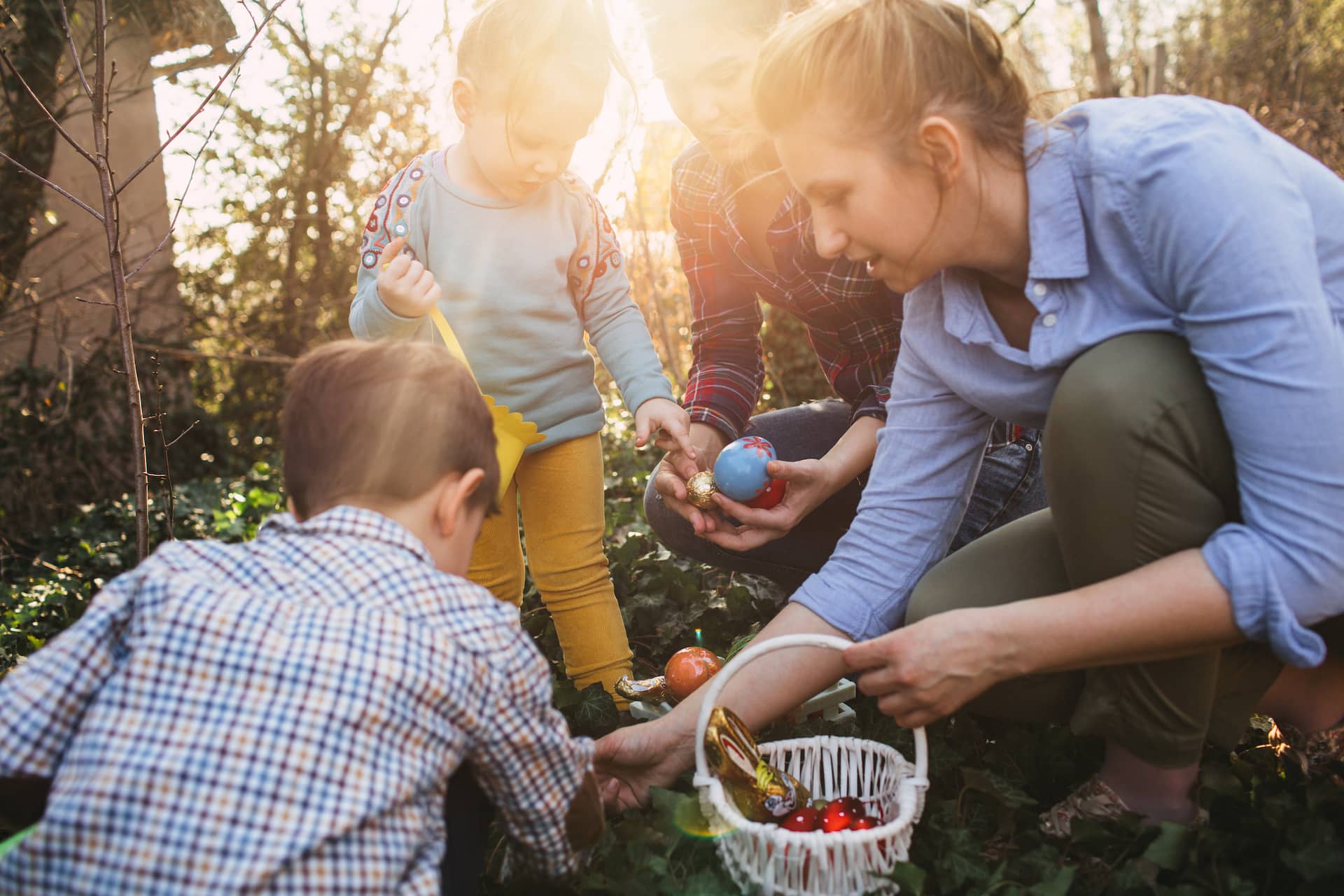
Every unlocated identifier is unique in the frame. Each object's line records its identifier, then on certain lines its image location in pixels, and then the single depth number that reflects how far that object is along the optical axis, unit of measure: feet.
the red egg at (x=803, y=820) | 5.03
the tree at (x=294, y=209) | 21.95
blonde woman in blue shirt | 4.38
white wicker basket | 4.42
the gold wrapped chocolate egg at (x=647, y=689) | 7.35
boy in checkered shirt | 3.58
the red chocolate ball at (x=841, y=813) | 5.01
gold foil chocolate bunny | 4.85
